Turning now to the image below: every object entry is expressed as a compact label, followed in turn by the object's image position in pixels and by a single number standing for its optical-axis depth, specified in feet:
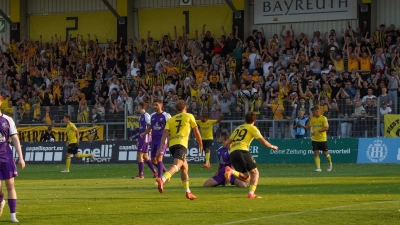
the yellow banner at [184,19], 136.67
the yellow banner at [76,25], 146.82
